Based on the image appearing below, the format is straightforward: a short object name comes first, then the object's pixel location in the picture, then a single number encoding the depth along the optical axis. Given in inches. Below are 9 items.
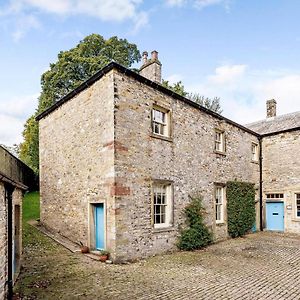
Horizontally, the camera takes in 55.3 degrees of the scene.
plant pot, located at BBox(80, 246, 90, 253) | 453.4
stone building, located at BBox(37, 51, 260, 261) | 424.5
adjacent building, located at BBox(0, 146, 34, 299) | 231.3
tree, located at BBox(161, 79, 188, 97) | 1233.0
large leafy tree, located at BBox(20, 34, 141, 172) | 1065.5
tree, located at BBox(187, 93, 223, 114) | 1554.0
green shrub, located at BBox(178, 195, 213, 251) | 504.2
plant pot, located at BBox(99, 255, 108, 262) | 403.2
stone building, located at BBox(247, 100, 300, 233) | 716.7
